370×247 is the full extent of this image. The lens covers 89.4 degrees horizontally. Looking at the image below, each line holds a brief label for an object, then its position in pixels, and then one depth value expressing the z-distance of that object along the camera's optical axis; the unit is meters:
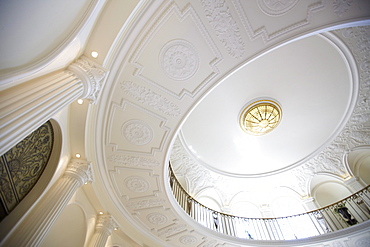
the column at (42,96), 1.83
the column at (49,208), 2.93
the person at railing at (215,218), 7.71
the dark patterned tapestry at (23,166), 3.13
